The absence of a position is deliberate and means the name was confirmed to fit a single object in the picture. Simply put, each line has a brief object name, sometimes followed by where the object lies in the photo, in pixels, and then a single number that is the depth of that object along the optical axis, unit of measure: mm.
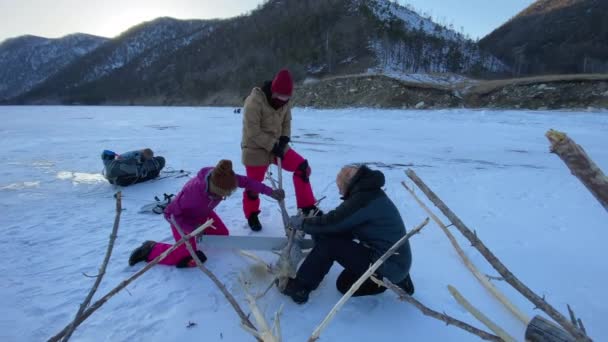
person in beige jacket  3201
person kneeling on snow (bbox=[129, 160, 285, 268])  2568
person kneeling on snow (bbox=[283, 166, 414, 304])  2094
